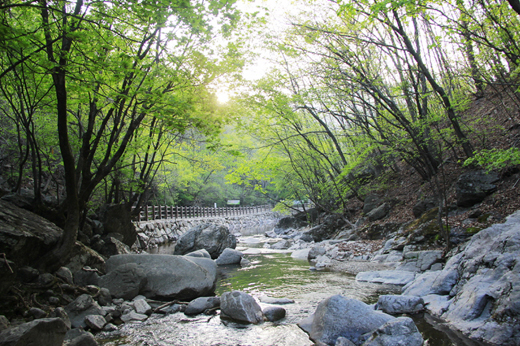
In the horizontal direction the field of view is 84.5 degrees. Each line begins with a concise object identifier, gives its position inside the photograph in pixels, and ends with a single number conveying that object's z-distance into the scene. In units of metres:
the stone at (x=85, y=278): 5.05
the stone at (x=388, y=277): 5.27
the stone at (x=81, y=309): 3.90
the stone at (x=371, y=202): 11.89
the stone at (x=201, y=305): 4.59
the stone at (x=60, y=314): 3.67
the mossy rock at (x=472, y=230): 5.63
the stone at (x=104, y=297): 4.55
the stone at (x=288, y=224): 20.05
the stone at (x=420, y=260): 5.62
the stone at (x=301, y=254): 9.49
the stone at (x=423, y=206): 8.36
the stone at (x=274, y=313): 4.05
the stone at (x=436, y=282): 4.07
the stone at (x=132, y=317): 4.20
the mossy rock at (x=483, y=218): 5.89
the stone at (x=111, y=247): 7.43
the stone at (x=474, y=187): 6.71
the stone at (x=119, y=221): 8.56
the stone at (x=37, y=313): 3.63
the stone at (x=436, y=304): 3.59
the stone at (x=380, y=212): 10.73
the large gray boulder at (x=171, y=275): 5.32
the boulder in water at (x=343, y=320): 3.17
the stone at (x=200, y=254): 8.77
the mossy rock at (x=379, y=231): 9.04
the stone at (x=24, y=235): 3.84
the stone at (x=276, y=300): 4.77
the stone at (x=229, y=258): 9.30
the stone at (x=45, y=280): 4.17
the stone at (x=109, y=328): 3.85
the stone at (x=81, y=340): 3.11
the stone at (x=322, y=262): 7.62
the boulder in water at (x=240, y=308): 4.06
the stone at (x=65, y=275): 4.63
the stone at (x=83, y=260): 5.30
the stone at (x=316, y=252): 8.99
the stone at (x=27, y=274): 4.05
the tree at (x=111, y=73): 3.56
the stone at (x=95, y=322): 3.80
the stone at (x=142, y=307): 4.52
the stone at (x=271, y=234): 19.65
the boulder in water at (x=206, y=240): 10.69
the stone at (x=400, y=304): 3.81
